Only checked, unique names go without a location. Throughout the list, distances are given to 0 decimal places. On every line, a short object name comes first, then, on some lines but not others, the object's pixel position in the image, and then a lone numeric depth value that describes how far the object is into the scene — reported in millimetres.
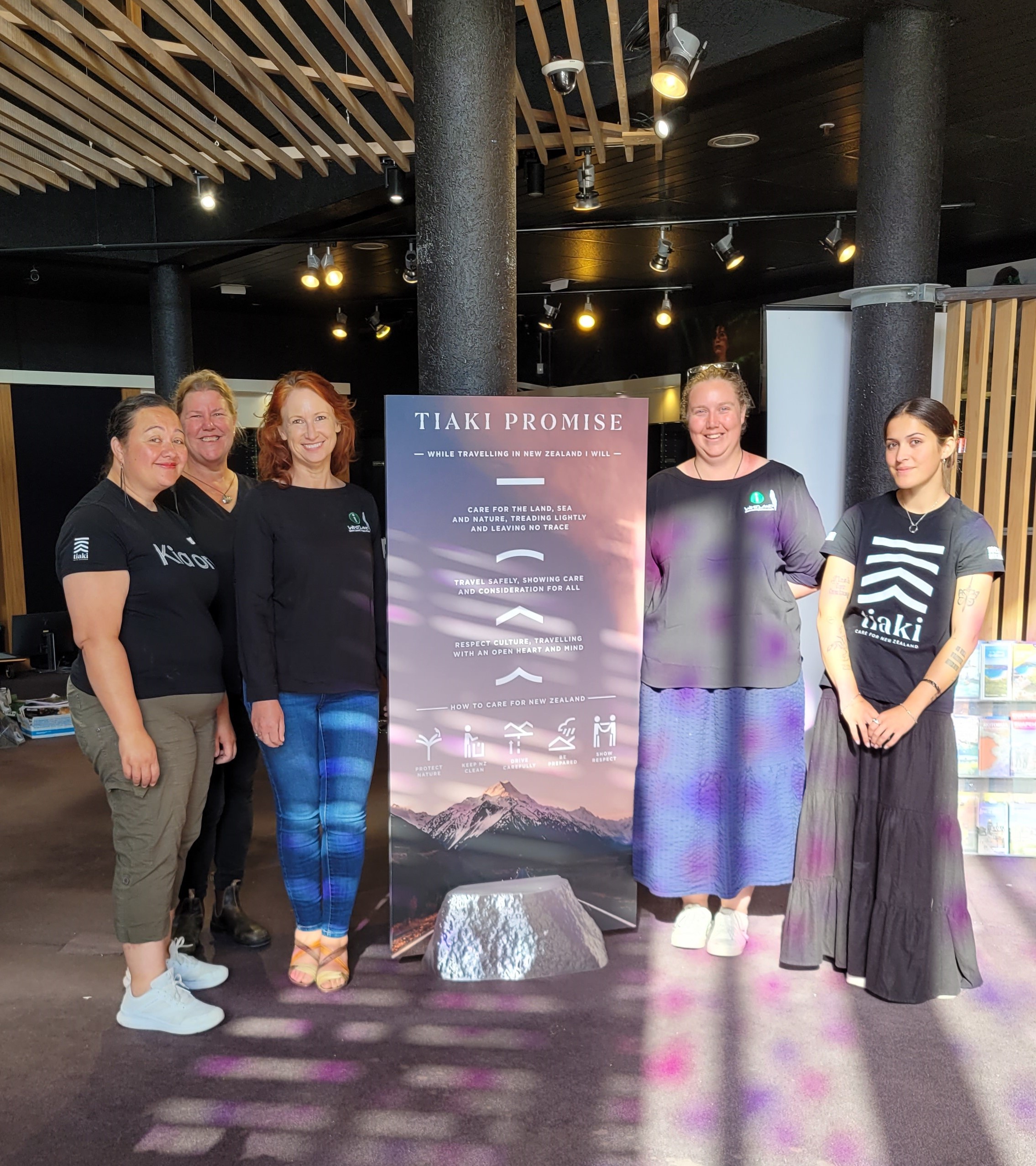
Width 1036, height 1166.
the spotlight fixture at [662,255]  6445
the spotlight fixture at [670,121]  3820
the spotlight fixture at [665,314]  8570
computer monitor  7832
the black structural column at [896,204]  3154
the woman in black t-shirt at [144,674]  2299
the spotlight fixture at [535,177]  4691
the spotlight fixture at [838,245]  5863
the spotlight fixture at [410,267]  6164
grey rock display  2688
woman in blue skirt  2738
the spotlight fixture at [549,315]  8719
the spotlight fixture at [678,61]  3164
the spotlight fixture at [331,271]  6301
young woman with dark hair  2521
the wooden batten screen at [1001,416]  3625
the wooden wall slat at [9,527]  8242
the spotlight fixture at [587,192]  4664
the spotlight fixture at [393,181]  4797
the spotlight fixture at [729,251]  6234
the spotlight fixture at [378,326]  9453
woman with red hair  2529
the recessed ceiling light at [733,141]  4848
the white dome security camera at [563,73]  3371
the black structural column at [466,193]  2568
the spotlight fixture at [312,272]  6312
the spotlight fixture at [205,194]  5166
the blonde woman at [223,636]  2783
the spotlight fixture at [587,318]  9148
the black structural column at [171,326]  6395
